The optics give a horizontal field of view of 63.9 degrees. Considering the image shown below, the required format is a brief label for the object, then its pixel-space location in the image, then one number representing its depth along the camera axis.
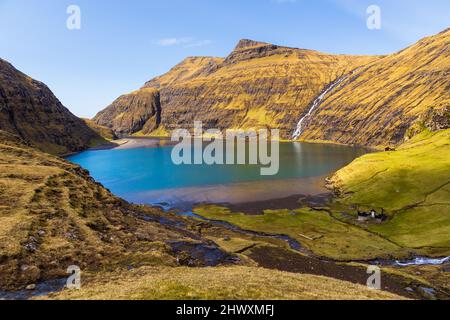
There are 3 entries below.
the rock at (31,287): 34.97
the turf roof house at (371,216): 88.06
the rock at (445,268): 59.56
